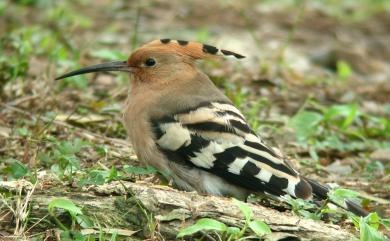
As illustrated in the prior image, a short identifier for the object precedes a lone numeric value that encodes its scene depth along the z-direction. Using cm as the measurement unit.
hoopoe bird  787
